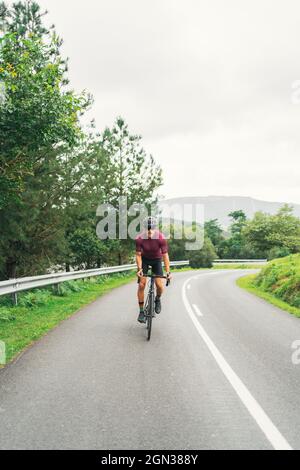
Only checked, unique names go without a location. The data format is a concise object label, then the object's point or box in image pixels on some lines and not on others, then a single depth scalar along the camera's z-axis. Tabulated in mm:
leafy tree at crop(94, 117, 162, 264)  31156
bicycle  7633
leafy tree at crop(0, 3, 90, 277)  9117
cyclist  8188
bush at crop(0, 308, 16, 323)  9422
